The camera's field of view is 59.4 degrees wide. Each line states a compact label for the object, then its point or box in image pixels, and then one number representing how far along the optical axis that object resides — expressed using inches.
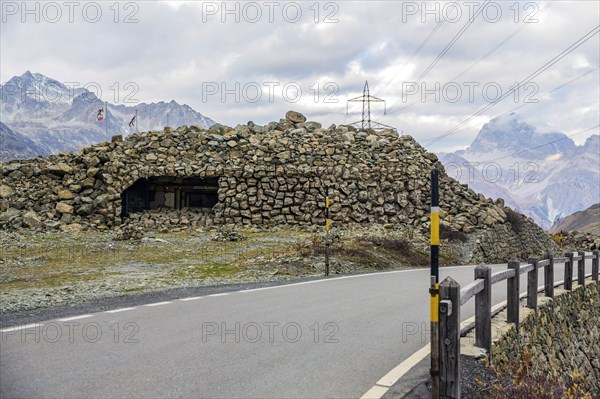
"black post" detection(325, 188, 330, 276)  667.4
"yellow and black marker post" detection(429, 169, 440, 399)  206.1
